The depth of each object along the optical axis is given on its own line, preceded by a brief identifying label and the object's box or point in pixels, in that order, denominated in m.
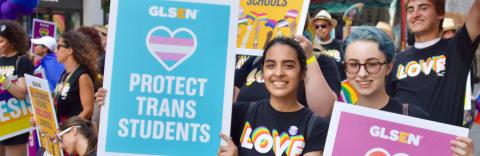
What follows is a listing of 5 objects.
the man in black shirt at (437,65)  3.94
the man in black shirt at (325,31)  7.51
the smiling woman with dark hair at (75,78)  5.46
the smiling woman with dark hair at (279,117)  3.06
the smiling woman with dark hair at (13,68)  6.39
